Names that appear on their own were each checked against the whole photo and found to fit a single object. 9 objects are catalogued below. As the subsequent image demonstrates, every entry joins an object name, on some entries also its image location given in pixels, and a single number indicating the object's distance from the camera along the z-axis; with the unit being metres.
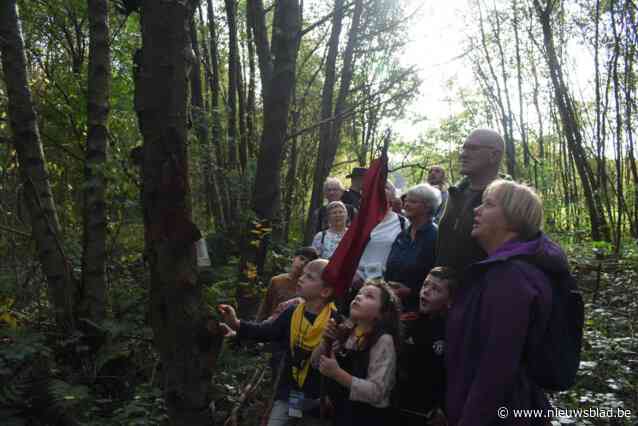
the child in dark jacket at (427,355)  2.93
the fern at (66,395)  3.62
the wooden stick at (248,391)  3.56
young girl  2.66
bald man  3.32
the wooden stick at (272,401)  3.41
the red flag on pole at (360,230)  3.43
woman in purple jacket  1.91
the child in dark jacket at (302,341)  3.26
